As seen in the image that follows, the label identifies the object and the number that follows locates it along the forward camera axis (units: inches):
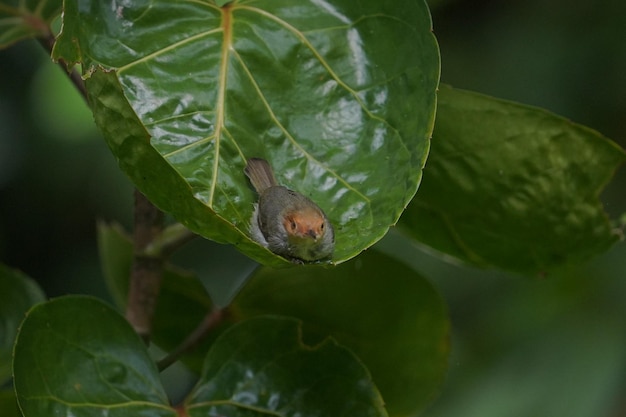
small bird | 138.3
